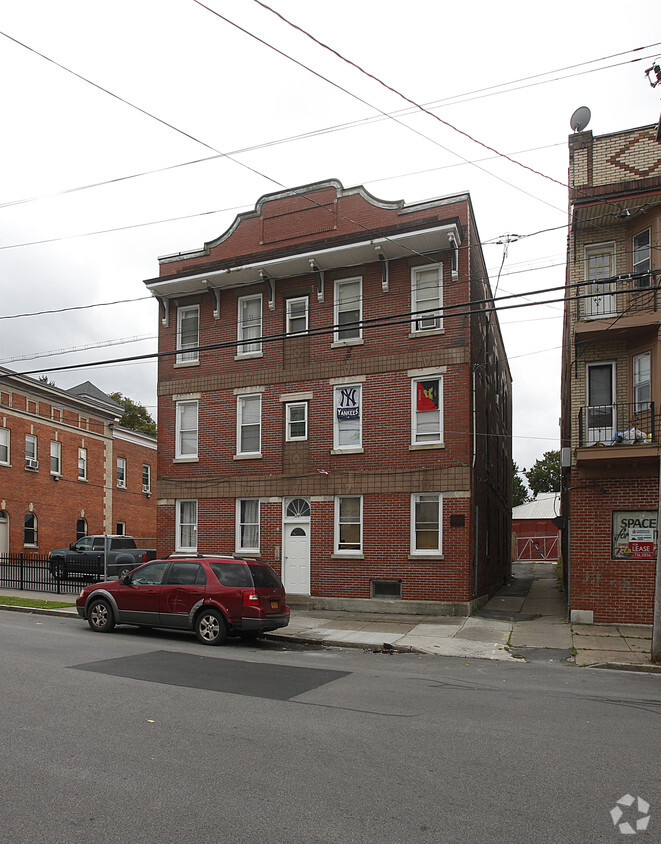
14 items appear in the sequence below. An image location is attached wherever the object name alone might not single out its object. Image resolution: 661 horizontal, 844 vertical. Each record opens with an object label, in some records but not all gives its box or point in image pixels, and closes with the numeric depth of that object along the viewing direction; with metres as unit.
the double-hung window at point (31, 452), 36.69
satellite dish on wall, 17.97
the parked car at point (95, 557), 24.88
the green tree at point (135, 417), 57.49
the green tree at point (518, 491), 78.81
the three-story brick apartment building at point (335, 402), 18.61
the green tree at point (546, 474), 72.88
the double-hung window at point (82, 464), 40.66
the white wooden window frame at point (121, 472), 44.12
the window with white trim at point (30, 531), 36.38
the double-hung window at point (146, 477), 46.78
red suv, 13.38
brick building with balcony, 15.97
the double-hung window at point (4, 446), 35.03
